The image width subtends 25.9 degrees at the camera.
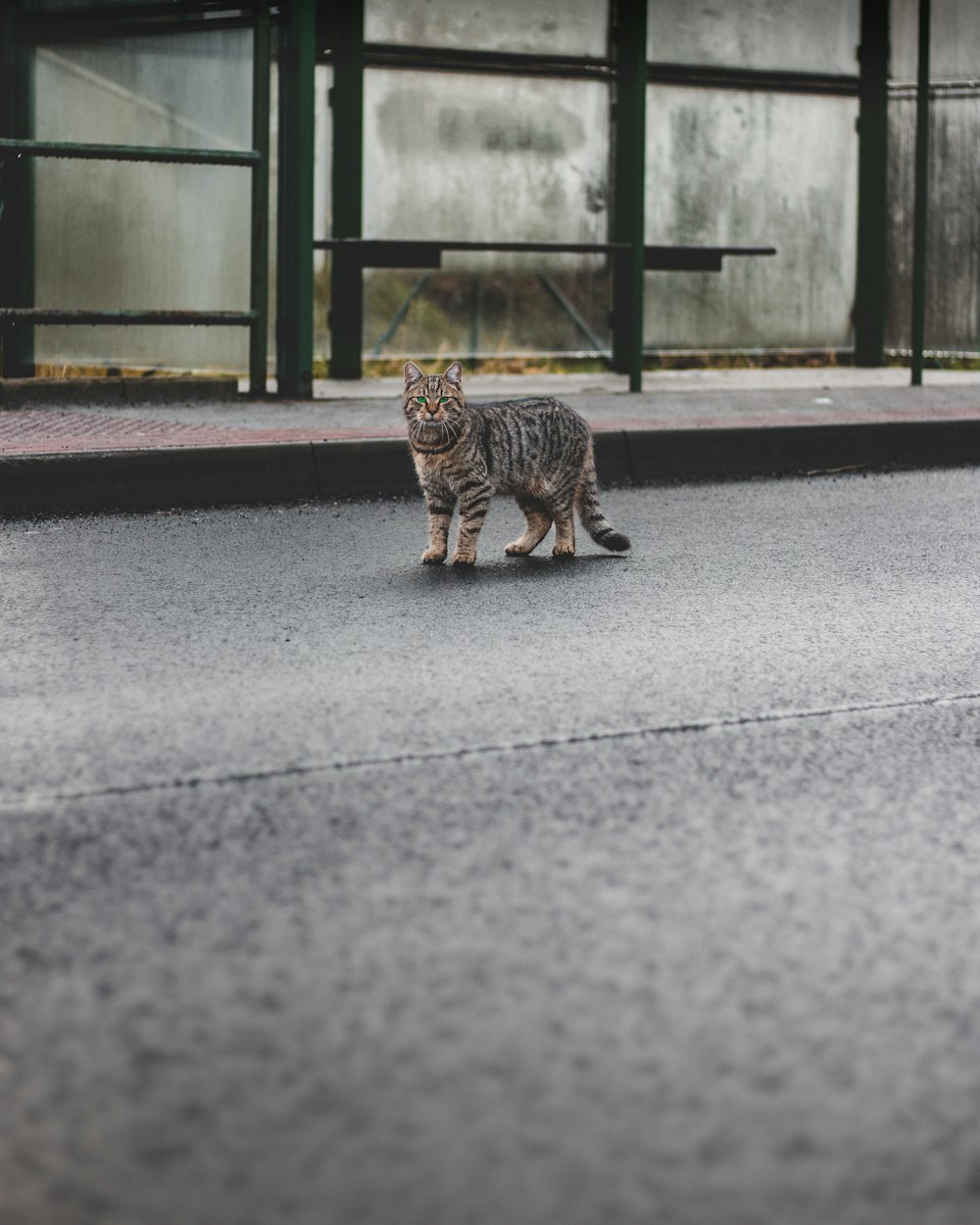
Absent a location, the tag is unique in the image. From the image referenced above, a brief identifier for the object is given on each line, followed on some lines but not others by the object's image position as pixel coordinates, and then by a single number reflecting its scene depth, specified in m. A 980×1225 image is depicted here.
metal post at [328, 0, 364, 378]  14.36
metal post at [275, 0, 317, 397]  12.11
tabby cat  7.32
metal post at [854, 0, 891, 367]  16.58
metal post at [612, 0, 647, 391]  13.99
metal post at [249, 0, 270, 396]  11.96
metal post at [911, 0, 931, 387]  13.71
